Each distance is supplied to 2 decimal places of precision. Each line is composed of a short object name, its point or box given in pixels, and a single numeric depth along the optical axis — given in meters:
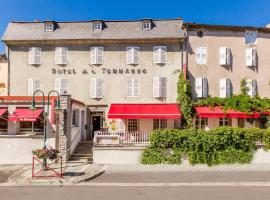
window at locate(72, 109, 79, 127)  22.27
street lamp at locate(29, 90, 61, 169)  16.41
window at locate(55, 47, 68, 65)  25.41
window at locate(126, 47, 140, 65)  25.17
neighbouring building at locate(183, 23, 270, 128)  24.94
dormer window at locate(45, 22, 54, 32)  26.22
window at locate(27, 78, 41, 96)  25.37
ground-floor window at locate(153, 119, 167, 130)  24.62
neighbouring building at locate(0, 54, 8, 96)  25.80
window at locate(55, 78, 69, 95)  25.28
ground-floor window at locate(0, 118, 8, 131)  20.48
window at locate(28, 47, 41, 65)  25.41
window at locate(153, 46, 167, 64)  25.05
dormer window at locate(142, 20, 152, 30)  25.91
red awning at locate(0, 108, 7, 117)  19.74
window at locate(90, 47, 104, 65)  25.27
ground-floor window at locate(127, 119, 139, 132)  24.80
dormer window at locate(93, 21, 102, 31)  26.11
